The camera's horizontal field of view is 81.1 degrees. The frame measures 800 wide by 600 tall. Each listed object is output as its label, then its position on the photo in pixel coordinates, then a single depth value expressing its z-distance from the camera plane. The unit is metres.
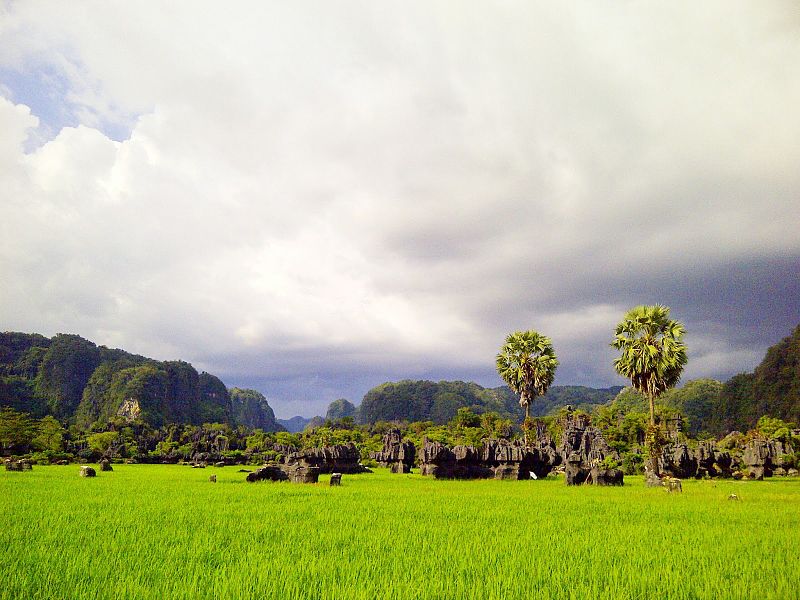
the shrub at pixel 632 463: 50.65
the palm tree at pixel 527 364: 50.88
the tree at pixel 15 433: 69.38
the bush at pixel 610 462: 45.89
